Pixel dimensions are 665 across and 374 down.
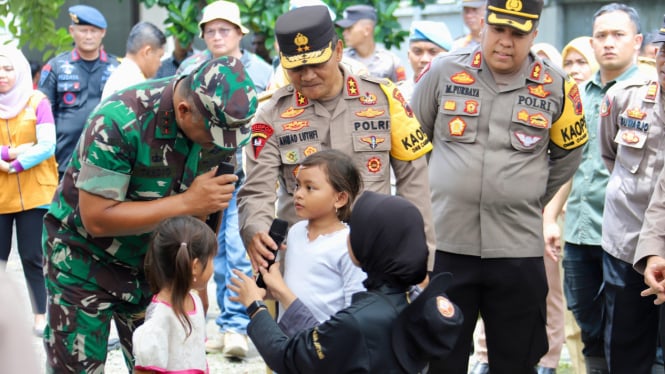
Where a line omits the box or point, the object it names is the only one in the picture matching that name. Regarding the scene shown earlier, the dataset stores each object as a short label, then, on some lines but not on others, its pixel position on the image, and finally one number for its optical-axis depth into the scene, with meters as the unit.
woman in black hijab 7.04
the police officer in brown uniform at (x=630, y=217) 10.41
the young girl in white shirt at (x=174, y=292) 8.20
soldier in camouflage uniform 7.78
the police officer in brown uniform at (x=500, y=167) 9.84
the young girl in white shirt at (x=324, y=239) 8.12
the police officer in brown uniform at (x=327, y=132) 8.72
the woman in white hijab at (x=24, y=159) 14.71
